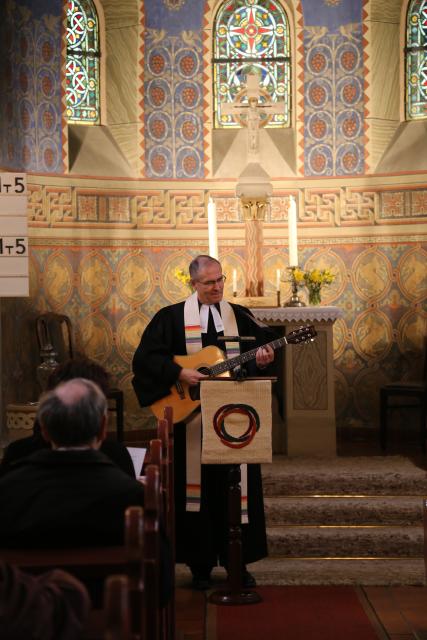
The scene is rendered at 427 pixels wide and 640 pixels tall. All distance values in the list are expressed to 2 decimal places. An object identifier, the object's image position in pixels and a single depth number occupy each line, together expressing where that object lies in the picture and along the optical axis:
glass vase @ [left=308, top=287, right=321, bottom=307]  9.07
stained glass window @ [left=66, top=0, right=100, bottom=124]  10.17
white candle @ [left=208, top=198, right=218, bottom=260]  8.78
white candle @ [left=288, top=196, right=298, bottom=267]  8.84
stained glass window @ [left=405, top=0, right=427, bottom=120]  10.25
